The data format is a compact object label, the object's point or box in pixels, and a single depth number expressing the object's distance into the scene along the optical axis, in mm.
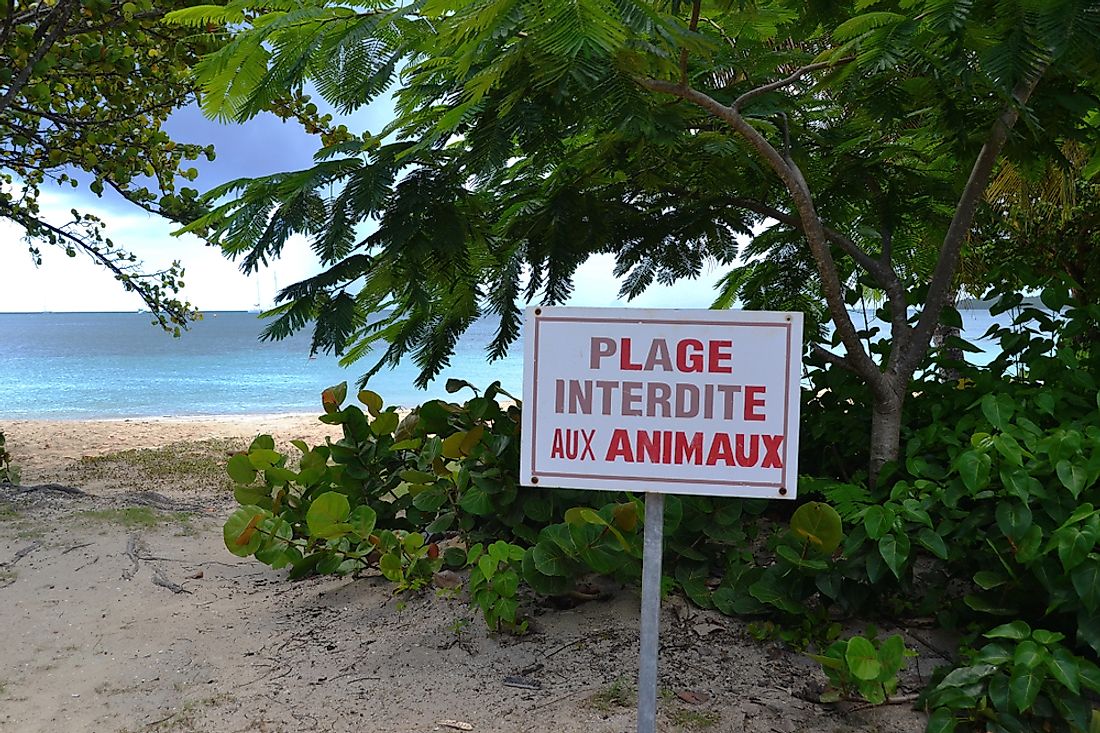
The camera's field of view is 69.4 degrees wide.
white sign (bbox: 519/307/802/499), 1639
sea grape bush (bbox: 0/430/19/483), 5332
